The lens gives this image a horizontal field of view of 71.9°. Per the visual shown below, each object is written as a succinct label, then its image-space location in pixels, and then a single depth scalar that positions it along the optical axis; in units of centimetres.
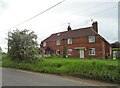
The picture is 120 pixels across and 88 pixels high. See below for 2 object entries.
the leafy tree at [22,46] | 1020
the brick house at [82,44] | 1799
